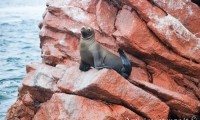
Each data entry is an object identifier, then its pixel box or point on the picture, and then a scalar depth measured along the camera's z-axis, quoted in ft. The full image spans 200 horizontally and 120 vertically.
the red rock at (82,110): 40.86
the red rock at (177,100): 43.70
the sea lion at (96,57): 47.52
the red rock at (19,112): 53.16
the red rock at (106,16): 52.29
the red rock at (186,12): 50.03
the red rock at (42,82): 50.01
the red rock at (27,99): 52.60
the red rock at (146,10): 47.91
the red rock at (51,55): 55.21
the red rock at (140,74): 49.01
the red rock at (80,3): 55.72
